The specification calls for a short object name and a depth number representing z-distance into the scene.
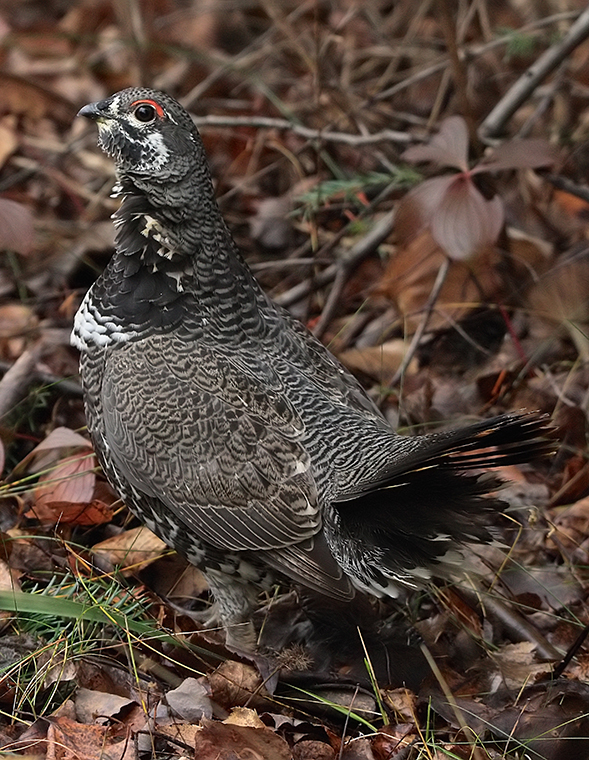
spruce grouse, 7.01
